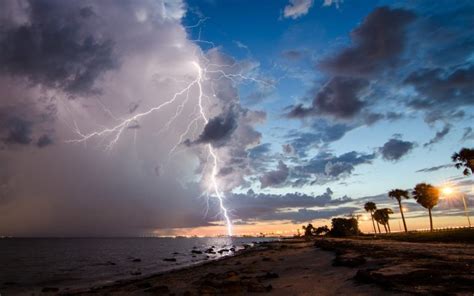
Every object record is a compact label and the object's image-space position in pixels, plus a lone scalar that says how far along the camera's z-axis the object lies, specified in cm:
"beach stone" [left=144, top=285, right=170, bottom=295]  1995
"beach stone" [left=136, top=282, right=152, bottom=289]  2332
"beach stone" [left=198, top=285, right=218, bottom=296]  1649
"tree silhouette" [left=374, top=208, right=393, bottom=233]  10212
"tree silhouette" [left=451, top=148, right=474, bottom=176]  5056
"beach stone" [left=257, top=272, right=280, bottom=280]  2133
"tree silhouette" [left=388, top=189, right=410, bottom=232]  8512
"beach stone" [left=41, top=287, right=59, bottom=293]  2786
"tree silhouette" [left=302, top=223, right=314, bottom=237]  16551
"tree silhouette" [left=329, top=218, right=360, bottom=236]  9283
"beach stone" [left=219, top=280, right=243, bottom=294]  1677
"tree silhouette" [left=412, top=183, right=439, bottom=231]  7631
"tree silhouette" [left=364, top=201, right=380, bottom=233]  10588
